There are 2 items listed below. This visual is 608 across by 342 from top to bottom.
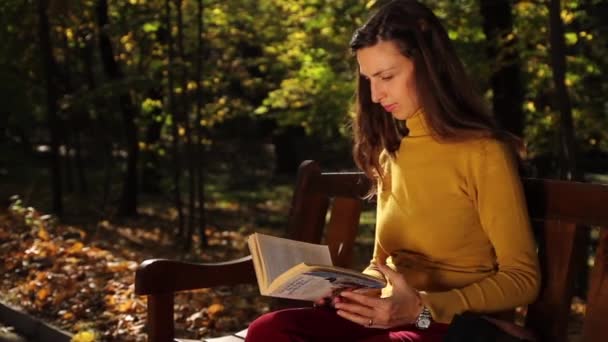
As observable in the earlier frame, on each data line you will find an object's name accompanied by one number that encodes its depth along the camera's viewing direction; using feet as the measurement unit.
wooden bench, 8.81
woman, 8.71
